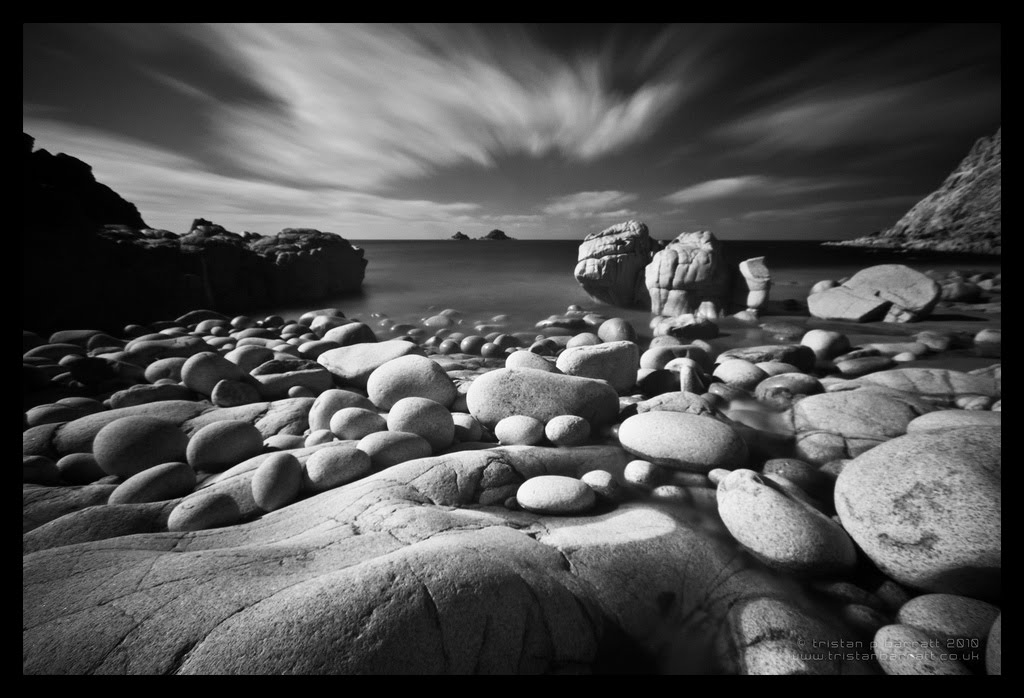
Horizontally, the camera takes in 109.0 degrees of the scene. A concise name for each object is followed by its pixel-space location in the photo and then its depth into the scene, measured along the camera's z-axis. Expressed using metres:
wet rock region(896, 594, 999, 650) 1.63
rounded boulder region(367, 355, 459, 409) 4.23
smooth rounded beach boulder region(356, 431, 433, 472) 2.90
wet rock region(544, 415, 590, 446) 3.23
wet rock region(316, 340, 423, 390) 5.40
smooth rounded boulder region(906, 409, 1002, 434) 2.96
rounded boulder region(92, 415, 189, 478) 2.96
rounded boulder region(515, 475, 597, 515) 2.39
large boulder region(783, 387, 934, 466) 3.37
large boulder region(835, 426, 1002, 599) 1.88
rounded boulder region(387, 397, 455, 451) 3.24
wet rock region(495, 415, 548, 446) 3.24
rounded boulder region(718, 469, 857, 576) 2.07
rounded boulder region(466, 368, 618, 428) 3.69
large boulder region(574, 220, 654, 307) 13.32
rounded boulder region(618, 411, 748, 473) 2.99
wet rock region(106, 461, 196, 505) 2.54
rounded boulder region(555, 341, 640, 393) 4.96
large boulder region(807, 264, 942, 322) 9.88
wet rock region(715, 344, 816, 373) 6.29
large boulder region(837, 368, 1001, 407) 4.12
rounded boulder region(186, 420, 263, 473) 3.06
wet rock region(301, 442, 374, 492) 2.66
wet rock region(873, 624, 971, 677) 1.52
